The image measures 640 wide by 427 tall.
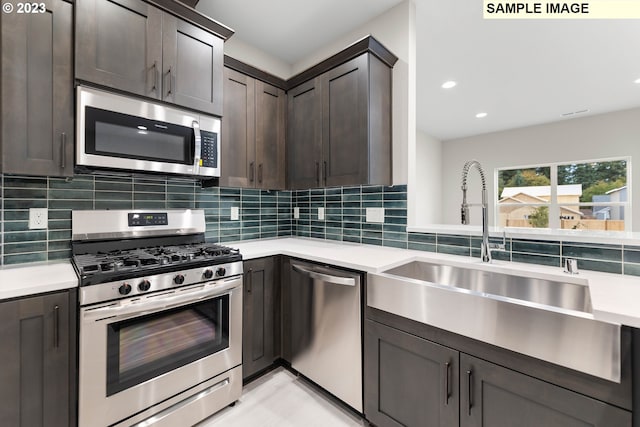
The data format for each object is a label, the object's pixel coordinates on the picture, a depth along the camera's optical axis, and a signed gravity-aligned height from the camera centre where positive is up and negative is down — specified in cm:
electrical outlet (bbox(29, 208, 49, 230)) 153 -3
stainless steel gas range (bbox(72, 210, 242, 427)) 124 -59
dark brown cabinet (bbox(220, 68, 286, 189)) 211 +68
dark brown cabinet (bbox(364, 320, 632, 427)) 95 -75
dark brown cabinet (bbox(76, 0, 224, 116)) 142 +95
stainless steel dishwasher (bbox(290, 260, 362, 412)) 158 -75
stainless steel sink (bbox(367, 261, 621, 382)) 90 -41
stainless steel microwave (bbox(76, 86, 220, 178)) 142 +46
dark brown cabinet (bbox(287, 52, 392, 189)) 190 +68
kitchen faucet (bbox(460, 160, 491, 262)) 161 -2
